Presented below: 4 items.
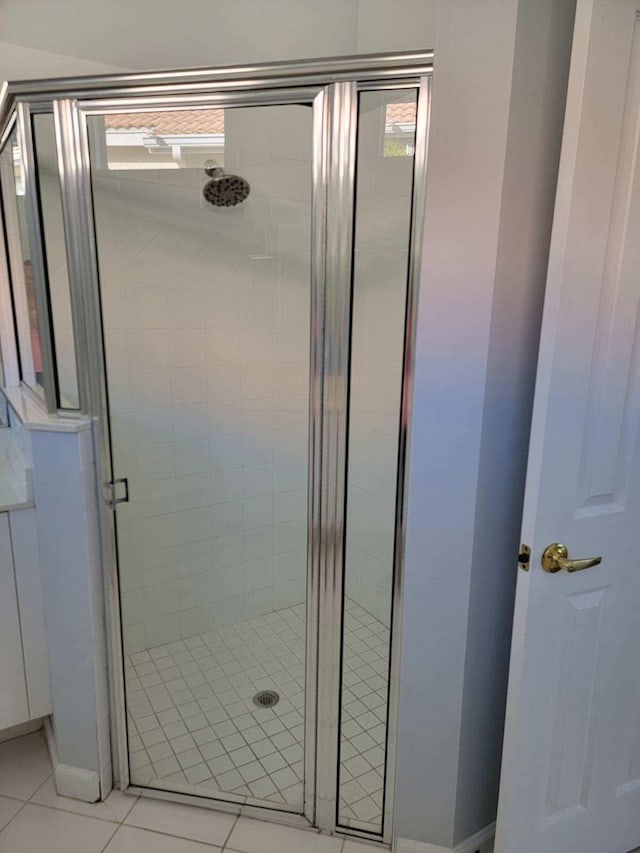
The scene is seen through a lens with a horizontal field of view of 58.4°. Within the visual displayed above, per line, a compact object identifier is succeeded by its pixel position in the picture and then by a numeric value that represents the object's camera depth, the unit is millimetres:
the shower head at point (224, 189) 1941
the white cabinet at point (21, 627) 1548
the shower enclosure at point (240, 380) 1269
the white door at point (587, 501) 1023
